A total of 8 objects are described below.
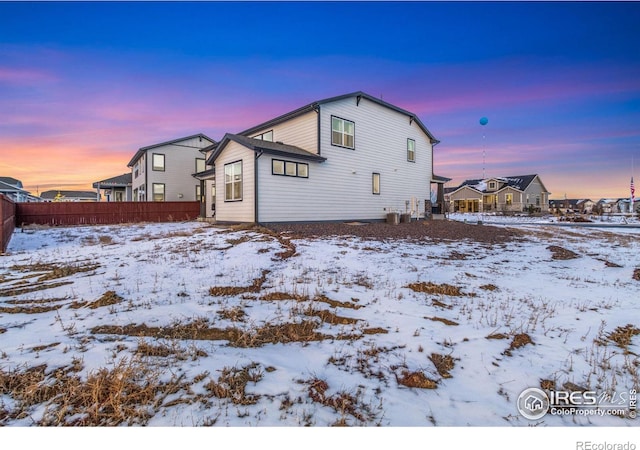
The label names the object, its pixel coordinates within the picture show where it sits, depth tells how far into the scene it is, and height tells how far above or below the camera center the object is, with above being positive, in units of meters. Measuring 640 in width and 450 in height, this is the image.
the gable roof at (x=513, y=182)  46.06 +6.12
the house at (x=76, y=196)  54.19 +4.70
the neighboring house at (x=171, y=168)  23.86 +4.50
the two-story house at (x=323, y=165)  12.90 +2.80
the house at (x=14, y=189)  35.19 +3.82
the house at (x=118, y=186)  30.57 +3.70
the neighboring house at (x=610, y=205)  49.49 +2.34
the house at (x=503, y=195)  45.50 +3.86
